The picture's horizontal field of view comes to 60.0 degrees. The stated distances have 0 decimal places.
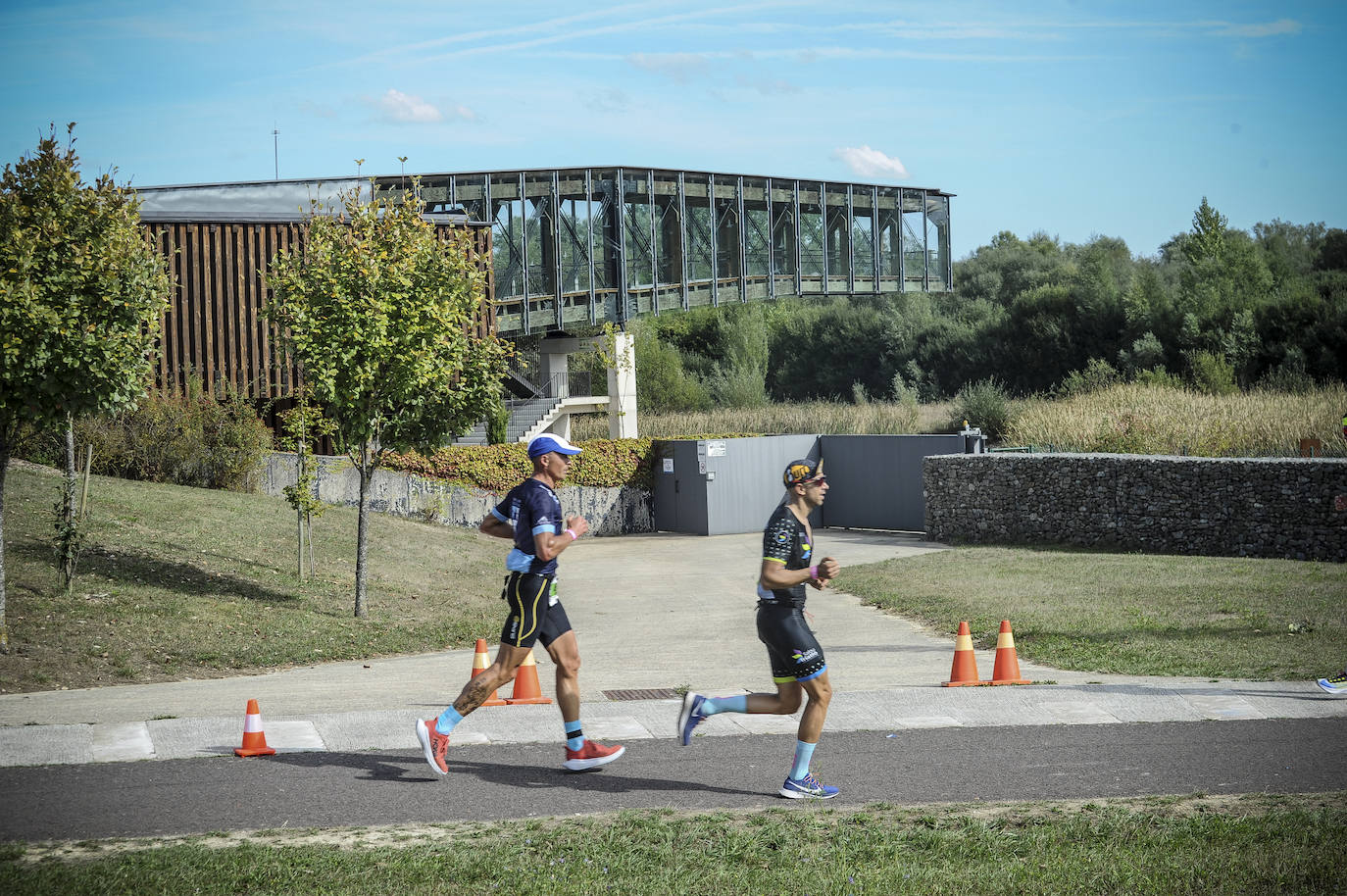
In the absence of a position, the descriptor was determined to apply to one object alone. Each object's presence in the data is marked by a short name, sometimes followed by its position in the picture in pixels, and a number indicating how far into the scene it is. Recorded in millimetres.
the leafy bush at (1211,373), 42625
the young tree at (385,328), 14562
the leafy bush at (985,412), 35062
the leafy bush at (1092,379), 45188
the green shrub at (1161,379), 42219
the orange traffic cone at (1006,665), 10148
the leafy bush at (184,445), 23062
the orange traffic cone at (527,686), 9531
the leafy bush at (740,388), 59969
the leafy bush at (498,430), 32012
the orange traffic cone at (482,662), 9359
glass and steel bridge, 37844
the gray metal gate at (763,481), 27812
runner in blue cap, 6949
